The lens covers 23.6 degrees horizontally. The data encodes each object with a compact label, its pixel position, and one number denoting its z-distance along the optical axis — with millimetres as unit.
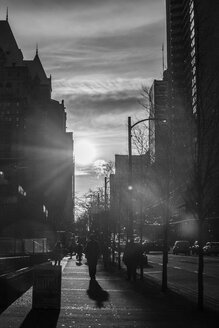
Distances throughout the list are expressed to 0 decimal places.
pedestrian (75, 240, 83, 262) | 47475
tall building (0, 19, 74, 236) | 125688
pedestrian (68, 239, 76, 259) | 70025
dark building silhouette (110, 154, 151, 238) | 35656
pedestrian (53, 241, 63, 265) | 36500
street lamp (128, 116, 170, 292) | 17844
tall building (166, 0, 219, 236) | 13867
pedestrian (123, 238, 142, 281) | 23406
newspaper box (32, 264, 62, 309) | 12648
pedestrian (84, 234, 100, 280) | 22438
